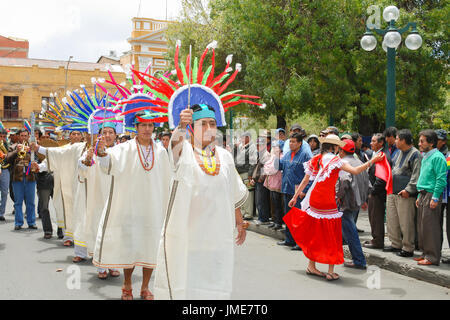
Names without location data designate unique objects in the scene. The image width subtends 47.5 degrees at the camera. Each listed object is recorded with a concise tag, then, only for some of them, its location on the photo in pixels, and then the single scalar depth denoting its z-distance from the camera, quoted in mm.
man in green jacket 7031
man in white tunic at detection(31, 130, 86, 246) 8258
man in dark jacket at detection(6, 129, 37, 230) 10570
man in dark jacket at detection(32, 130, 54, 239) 9586
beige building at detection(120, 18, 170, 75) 57719
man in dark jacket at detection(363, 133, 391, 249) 8359
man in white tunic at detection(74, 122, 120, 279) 6598
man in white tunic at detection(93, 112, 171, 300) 5453
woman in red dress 6664
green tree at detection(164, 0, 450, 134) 15602
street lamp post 9570
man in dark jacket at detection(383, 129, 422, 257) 7652
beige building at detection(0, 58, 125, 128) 54750
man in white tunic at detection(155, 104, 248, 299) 4137
